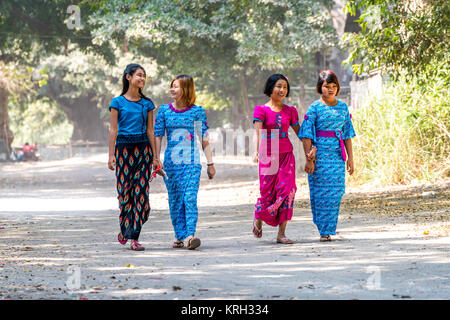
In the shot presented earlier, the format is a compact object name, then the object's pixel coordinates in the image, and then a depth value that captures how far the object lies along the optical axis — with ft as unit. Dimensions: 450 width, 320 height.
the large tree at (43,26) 150.86
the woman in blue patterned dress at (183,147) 50.65
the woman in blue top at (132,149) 50.36
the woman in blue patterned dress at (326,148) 52.05
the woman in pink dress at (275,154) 51.71
